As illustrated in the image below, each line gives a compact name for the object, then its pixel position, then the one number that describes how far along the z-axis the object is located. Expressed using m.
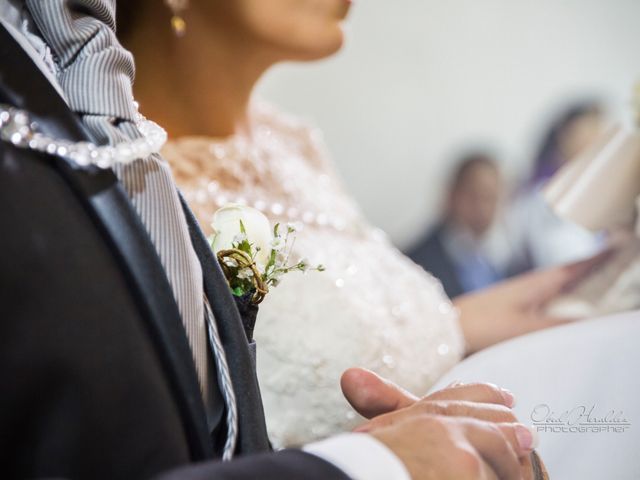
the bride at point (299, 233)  0.88
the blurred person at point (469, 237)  3.09
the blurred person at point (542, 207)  3.15
